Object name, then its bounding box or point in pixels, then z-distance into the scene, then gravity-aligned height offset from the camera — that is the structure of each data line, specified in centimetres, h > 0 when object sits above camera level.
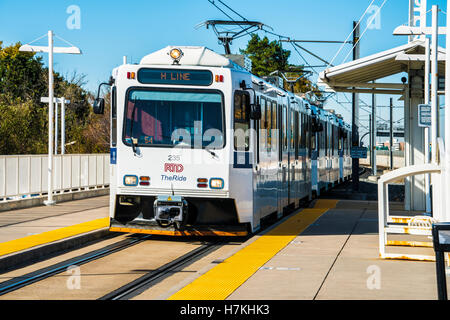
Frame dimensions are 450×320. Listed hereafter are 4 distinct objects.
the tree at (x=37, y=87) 5150 +585
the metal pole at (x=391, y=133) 4505 +178
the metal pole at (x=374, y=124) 4075 +206
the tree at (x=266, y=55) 8212 +1181
